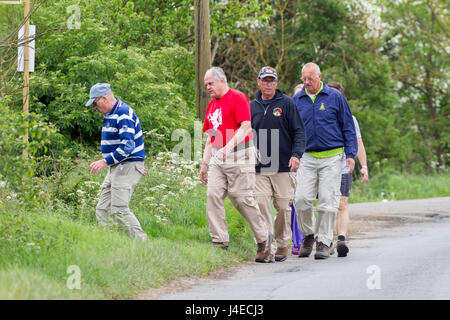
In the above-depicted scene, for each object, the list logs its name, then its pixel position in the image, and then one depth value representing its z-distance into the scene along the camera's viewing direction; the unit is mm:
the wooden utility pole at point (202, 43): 25109
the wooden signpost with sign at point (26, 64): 23531
